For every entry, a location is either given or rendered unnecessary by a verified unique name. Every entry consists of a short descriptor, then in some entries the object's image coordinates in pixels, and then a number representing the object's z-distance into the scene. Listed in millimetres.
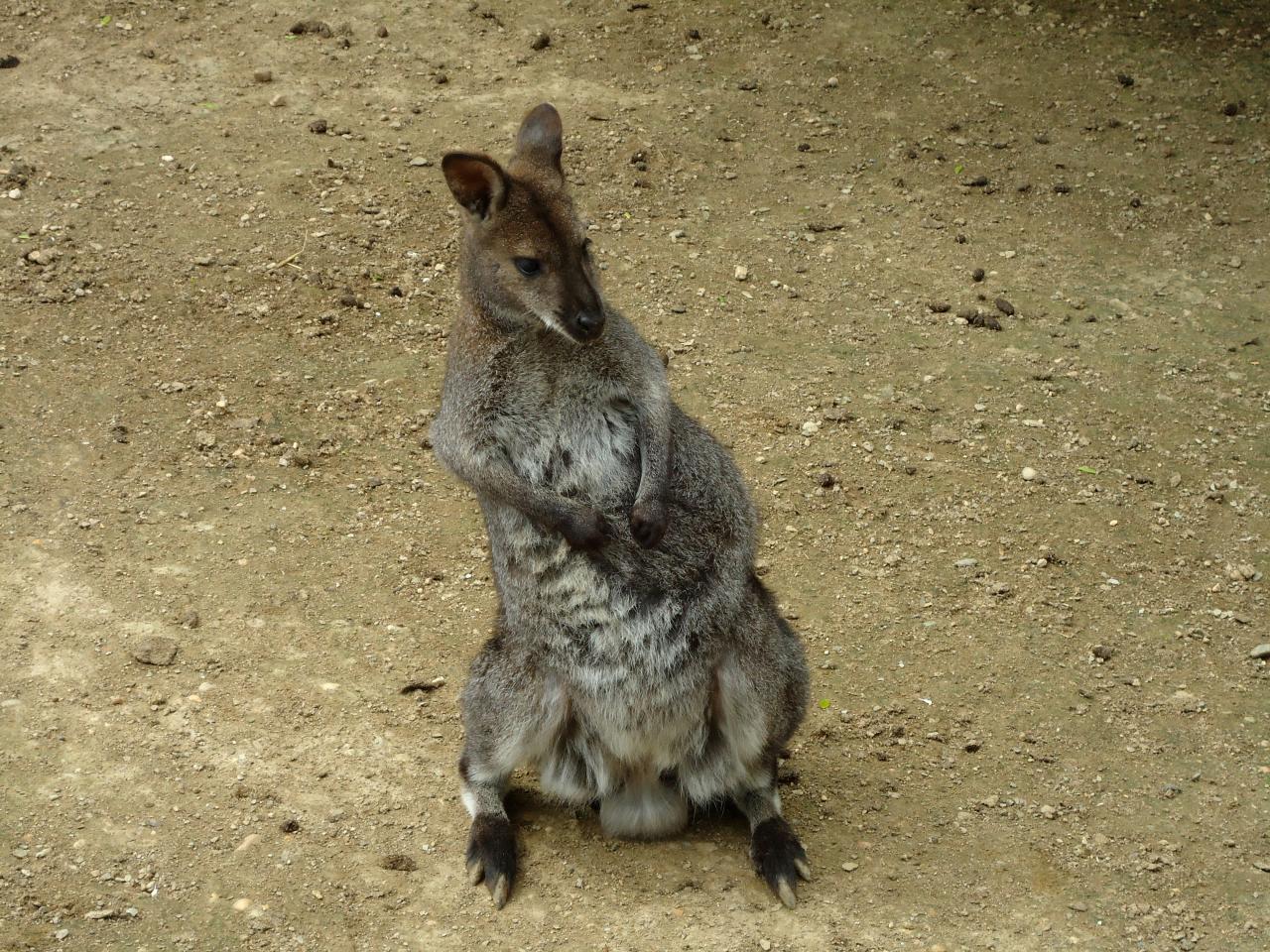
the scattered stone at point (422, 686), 5602
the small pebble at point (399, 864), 4688
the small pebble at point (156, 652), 5555
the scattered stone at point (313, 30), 9617
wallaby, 4434
